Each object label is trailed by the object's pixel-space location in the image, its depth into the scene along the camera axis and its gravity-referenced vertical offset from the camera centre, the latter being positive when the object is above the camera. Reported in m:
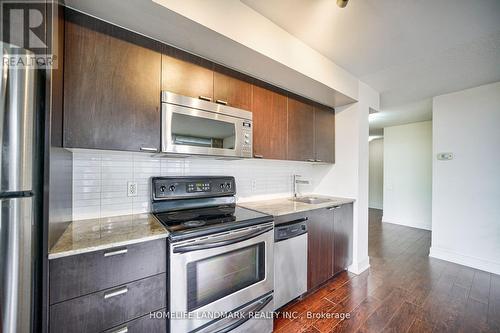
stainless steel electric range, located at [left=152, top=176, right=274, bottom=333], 1.20 -0.65
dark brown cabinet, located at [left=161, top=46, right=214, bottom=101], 1.47 +0.72
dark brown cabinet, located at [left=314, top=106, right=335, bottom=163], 2.58 +0.44
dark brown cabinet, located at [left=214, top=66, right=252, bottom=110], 1.72 +0.70
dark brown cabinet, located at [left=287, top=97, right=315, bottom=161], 2.29 +0.43
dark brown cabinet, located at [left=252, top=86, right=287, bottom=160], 1.97 +0.45
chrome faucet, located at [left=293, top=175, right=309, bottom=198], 2.79 -0.23
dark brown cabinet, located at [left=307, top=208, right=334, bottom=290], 2.03 -0.86
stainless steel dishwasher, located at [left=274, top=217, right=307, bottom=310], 1.74 -0.87
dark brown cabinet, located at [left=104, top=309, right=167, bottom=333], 1.06 -0.88
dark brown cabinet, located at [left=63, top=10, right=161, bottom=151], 1.18 +0.51
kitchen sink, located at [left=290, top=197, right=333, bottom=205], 2.58 -0.44
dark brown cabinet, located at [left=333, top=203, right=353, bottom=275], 2.32 -0.86
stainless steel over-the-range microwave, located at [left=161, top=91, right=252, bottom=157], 1.45 +0.32
